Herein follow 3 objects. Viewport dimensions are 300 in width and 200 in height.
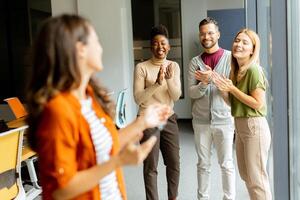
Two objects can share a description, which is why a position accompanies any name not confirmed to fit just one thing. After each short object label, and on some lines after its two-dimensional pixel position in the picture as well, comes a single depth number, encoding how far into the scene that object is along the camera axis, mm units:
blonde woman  2395
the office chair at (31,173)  2923
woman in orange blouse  1030
